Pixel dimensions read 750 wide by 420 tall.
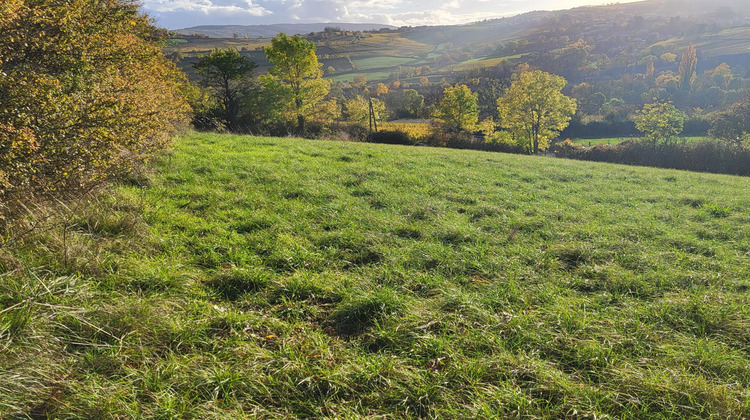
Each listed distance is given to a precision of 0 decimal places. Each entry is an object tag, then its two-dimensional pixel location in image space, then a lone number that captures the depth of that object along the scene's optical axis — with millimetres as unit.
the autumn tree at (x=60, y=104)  3570
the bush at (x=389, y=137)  32219
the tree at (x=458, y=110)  52625
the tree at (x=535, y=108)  43122
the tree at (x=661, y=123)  46969
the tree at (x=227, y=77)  36375
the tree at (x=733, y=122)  50581
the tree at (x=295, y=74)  39219
